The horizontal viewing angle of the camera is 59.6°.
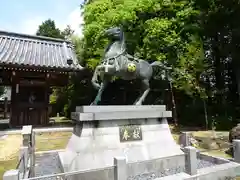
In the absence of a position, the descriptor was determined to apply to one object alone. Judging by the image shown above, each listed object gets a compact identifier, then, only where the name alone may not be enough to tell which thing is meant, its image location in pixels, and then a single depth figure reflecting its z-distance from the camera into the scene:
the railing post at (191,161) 5.10
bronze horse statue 6.74
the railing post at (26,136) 6.37
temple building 12.97
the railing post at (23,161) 4.83
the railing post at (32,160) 6.28
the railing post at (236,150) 6.20
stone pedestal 5.80
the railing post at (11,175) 3.28
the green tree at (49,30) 43.61
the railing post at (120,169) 4.11
